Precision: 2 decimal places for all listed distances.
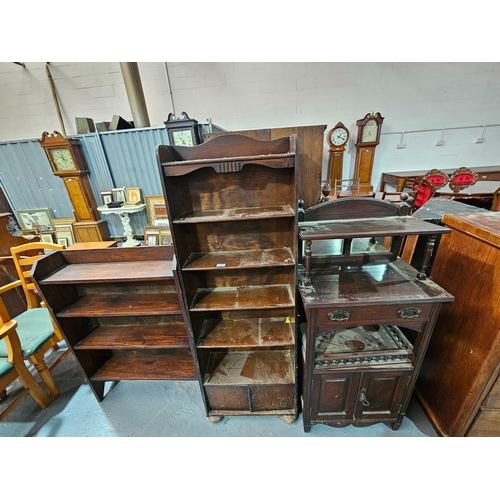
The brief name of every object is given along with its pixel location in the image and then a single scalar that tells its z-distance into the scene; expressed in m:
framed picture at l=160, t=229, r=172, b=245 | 3.07
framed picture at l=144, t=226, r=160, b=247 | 3.12
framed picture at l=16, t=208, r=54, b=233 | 3.48
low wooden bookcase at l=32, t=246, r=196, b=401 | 1.29
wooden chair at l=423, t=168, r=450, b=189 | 2.54
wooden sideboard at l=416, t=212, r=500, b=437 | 1.00
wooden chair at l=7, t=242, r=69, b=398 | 1.51
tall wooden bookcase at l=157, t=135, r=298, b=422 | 1.03
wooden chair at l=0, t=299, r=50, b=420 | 1.30
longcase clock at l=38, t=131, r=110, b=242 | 2.86
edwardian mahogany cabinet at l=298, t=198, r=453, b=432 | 1.01
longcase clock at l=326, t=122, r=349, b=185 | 3.33
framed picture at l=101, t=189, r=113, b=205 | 3.13
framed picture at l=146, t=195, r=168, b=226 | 3.18
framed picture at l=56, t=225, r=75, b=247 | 3.43
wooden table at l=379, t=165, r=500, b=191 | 2.94
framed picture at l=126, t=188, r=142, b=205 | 3.17
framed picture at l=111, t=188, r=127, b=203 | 3.15
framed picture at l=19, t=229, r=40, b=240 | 3.42
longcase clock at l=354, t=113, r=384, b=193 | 3.25
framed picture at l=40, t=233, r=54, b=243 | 3.50
